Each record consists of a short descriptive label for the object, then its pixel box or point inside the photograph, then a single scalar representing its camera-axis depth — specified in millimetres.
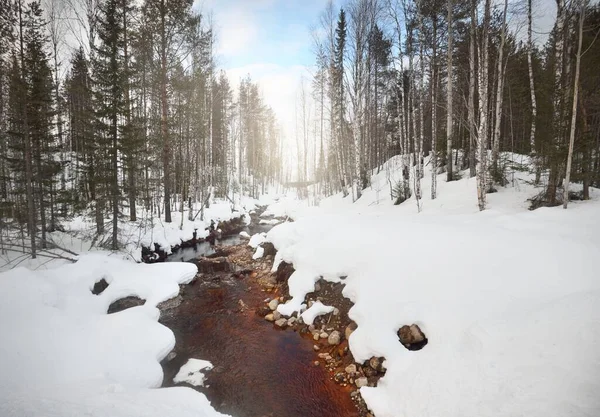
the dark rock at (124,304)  6764
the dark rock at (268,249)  11742
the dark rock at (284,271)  8881
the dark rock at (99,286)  7185
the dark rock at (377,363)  4567
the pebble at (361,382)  4508
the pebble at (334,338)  5668
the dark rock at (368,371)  4607
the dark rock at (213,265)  10930
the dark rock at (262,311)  7342
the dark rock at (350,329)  5539
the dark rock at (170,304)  7567
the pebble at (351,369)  4819
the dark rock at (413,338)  4574
